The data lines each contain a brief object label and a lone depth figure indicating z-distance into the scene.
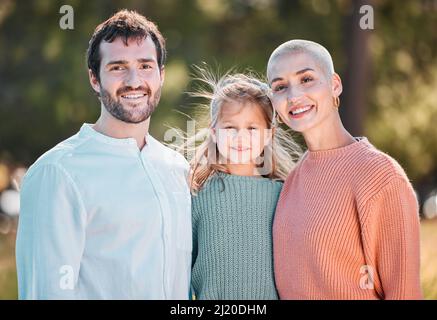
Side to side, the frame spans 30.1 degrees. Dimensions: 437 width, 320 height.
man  2.88
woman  2.89
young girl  3.23
